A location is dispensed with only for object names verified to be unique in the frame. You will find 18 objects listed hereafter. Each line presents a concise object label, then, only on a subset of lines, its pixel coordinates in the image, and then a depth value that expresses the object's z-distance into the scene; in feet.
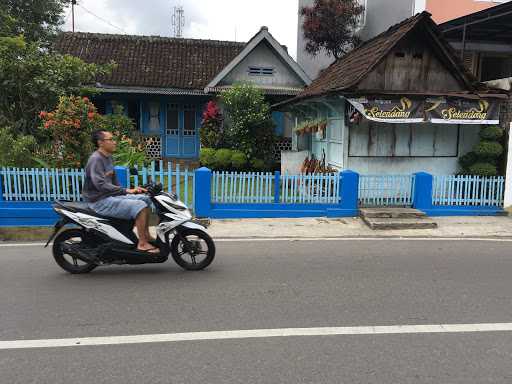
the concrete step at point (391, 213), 30.42
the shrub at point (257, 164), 50.70
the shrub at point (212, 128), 53.01
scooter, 18.03
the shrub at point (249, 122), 49.85
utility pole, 84.63
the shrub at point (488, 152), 34.73
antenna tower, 131.95
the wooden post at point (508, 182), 33.22
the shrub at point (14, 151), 30.58
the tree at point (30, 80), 34.60
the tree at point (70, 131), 31.42
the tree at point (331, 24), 58.08
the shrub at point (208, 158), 50.06
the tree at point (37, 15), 80.18
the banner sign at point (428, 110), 33.40
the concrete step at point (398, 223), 28.83
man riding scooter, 18.04
